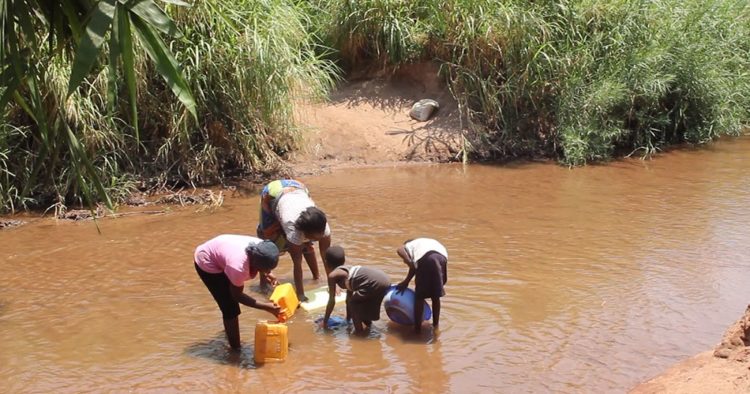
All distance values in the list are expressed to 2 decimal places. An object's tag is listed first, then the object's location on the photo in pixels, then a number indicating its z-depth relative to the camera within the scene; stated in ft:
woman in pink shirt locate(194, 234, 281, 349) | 16.48
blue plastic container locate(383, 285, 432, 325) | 18.78
